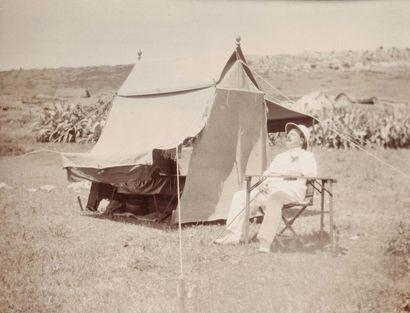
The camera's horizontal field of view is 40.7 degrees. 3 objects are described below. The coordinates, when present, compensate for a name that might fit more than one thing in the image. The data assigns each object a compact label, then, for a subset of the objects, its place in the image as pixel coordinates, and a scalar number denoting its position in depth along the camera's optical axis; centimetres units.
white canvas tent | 698
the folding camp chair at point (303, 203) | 576
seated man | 566
